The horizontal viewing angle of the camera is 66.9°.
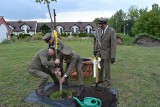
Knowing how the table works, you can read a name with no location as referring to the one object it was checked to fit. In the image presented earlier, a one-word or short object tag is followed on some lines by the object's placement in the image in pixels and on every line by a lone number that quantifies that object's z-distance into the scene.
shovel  2.81
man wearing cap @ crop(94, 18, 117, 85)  3.05
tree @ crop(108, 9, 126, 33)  35.12
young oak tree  2.61
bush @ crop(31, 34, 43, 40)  13.69
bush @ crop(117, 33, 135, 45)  11.37
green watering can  2.29
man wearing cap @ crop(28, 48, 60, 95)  2.59
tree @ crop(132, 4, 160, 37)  19.89
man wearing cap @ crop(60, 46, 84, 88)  2.73
